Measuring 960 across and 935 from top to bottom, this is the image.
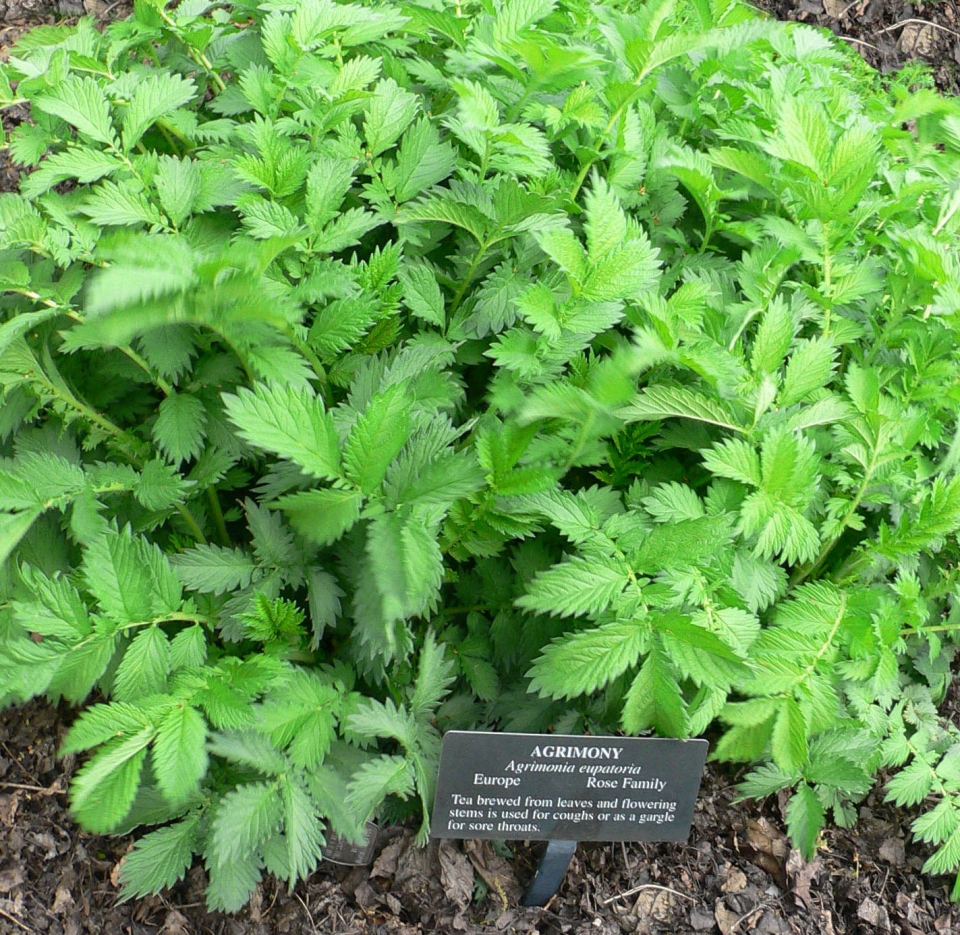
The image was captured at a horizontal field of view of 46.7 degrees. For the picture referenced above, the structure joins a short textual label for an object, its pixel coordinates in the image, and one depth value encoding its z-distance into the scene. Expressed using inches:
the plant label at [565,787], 20.0
